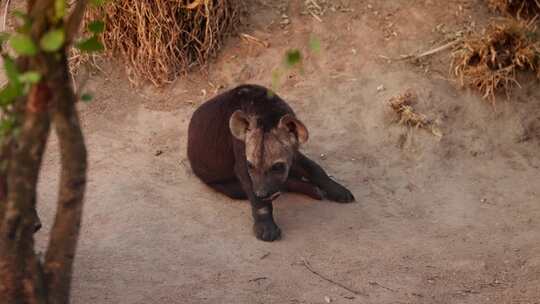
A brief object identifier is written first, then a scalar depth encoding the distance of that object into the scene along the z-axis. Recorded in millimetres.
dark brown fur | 12773
